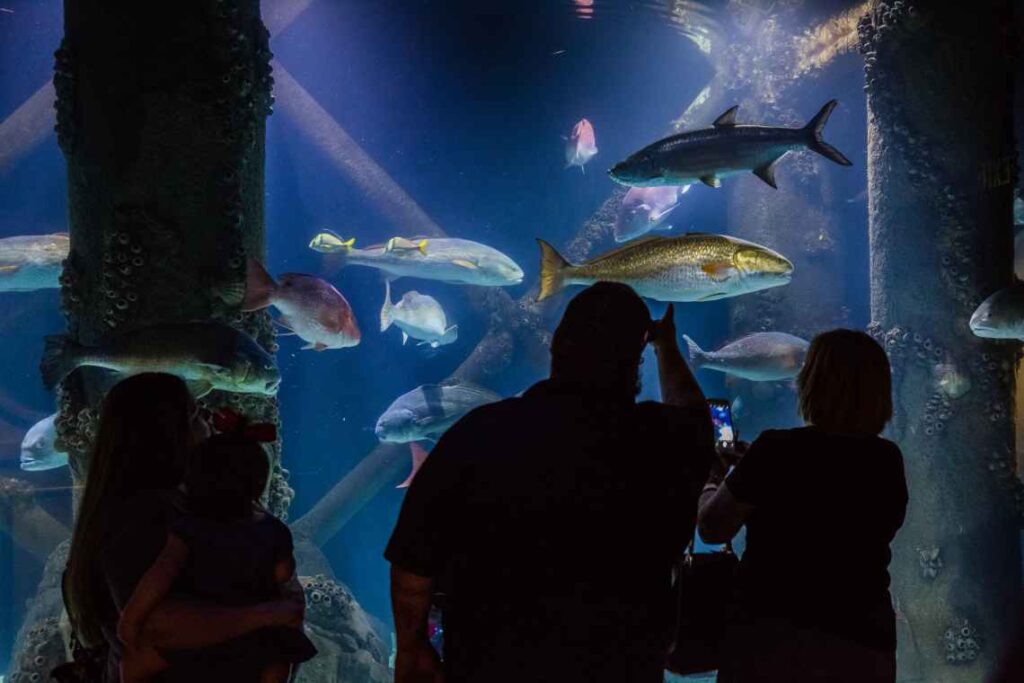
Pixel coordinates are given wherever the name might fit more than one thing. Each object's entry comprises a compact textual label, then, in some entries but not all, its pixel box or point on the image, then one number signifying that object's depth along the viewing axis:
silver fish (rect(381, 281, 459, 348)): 8.27
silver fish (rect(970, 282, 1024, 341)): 4.43
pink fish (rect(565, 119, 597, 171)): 9.23
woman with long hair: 2.03
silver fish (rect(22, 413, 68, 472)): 7.18
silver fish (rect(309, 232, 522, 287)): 7.84
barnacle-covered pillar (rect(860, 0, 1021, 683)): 5.30
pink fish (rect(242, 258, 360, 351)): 3.69
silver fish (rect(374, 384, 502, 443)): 7.32
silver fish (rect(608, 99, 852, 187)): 4.35
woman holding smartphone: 2.13
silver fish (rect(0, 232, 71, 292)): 7.26
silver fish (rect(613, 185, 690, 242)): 8.56
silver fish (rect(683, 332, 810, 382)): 6.46
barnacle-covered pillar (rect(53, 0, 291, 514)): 3.64
